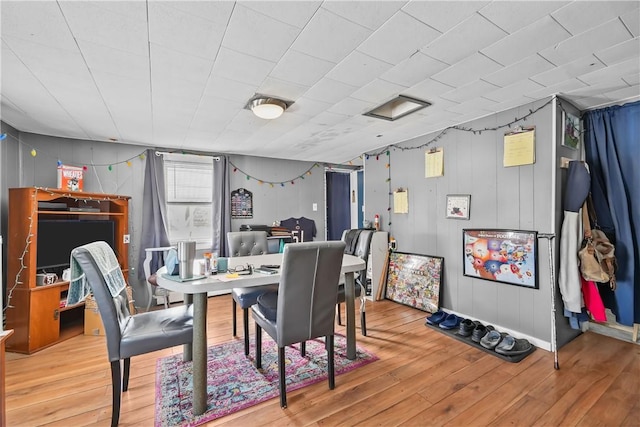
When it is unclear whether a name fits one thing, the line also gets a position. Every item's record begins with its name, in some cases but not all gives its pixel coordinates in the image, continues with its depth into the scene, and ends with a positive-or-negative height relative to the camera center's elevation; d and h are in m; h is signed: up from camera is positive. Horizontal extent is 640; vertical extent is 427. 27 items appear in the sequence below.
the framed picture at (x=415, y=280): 3.43 -0.81
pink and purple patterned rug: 1.81 -1.21
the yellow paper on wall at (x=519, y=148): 2.63 +0.65
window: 4.16 +0.28
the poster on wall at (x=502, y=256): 2.65 -0.38
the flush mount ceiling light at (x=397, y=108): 2.59 +1.07
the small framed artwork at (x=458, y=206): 3.15 +0.13
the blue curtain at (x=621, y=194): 2.50 +0.21
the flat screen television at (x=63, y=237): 2.94 -0.24
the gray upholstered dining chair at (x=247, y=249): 2.60 -0.38
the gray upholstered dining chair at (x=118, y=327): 1.62 -0.71
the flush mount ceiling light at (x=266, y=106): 2.38 +0.92
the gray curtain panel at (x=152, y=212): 3.91 +0.05
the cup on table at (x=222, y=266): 2.09 -0.37
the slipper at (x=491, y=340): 2.55 -1.11
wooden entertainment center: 2.64 -0.67
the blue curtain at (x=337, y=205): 5.62 +0.23
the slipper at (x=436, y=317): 3.07 -1.09
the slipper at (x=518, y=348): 2.41 -1.13
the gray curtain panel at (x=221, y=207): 4.39 +0.14
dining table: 1.74 -0.45
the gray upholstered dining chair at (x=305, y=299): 1.81 -0.55
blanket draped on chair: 1.67 -0.37
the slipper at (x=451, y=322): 2.95 -1.10
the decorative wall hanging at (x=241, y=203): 4.61 +0.21
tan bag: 2.39 -0.35
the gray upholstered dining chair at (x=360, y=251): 2.85 -0.42
